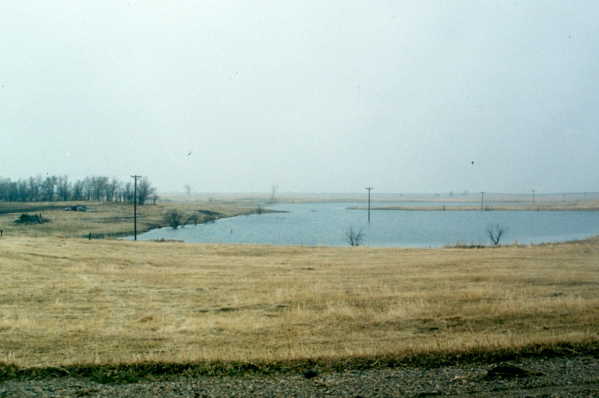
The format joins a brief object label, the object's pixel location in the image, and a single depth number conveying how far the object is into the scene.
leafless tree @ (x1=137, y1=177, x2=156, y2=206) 159.00
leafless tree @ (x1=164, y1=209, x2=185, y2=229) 109.96
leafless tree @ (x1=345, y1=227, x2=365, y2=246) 67.97
